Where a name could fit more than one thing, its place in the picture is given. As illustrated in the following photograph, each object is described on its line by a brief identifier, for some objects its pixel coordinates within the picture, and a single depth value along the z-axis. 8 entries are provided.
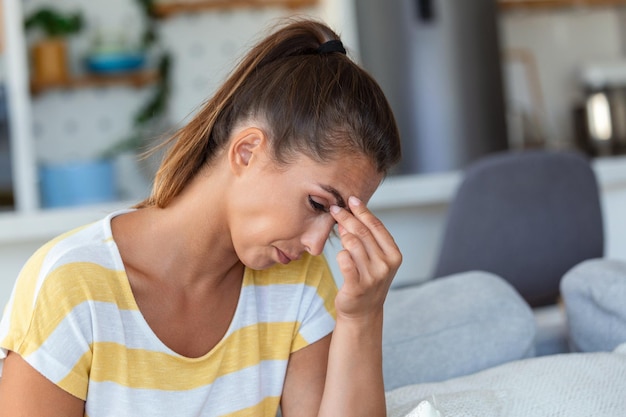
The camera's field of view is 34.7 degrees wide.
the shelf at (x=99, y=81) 4.57
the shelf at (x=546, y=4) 5.50
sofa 1.18
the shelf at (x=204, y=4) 4.79
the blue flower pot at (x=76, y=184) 4.02
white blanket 1.15
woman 1.09
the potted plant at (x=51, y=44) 4.49
